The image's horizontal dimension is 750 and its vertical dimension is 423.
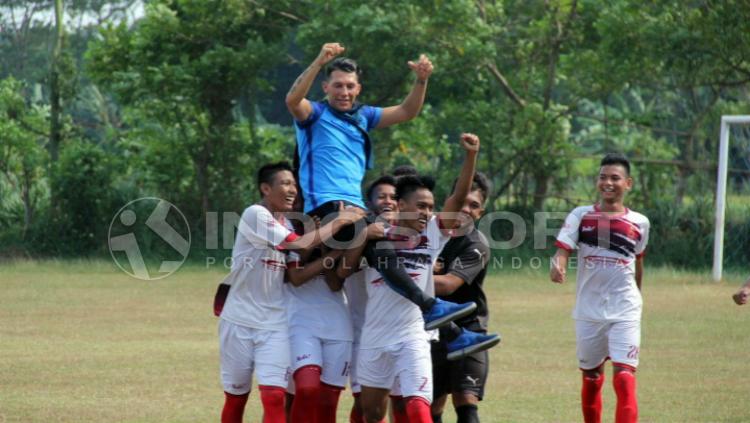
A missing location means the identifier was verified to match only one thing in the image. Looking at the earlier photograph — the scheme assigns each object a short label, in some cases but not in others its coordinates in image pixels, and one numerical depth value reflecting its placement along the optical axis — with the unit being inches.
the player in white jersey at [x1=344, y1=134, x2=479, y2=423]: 543.8
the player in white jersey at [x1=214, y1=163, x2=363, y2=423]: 561.0
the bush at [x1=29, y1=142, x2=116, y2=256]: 1948.8
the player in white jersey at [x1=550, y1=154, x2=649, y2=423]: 641.0
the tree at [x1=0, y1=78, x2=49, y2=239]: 2050.9
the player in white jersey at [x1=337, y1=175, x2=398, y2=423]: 582.9
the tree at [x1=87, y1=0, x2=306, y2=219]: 1940.2
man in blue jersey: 586.2
